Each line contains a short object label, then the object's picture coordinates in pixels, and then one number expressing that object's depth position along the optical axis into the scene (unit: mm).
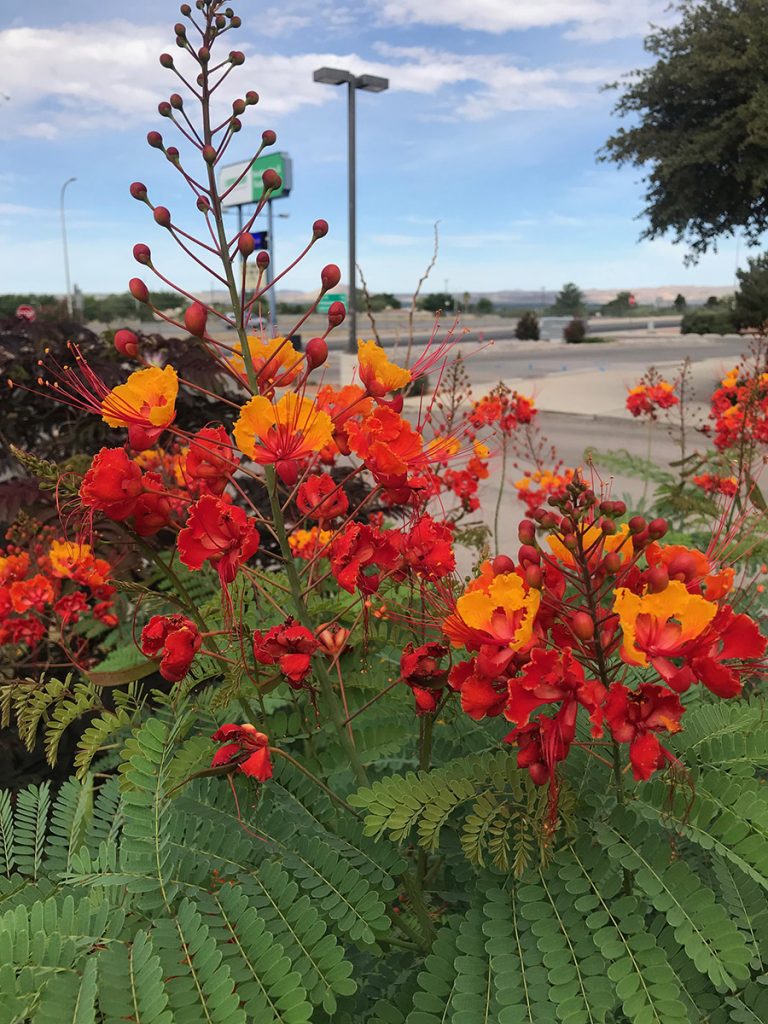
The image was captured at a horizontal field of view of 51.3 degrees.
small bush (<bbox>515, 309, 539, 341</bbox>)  33188
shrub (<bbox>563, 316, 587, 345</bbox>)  32531
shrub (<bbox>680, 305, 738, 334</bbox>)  21297
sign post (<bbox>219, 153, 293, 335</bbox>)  12664
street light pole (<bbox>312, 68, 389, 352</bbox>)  13977
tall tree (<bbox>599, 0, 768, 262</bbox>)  13531
